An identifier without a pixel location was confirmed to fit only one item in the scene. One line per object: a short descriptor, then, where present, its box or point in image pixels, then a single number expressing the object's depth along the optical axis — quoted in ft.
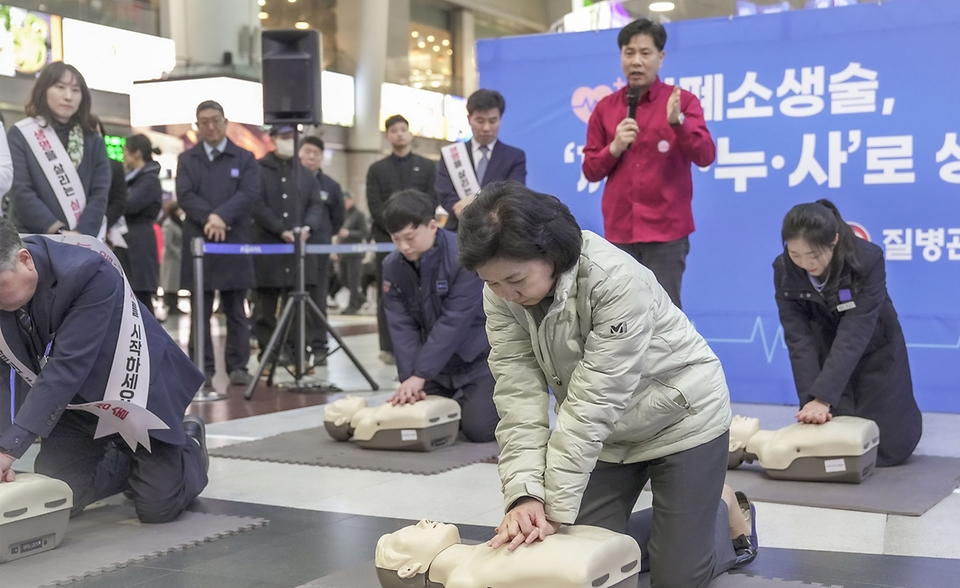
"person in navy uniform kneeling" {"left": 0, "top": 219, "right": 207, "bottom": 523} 9.25
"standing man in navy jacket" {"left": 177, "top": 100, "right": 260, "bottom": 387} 19.58
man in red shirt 14.17
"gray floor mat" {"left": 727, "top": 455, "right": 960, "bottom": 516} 10.64
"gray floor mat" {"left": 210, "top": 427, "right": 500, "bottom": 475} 13.16
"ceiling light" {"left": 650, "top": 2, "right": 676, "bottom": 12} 18.93
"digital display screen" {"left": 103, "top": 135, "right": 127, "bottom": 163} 38.32
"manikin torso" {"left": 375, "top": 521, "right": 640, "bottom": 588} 6.63
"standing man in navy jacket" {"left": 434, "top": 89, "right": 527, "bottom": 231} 17.11
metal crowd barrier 18.83
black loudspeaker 19.63
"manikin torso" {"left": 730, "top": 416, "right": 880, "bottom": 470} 11.40
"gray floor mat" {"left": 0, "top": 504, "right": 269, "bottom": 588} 8.85
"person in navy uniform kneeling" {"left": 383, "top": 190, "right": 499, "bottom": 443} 14.17
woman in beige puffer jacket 6.59
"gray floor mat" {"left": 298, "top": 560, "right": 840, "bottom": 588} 8.02
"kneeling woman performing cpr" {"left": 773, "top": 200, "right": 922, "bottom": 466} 11.67
